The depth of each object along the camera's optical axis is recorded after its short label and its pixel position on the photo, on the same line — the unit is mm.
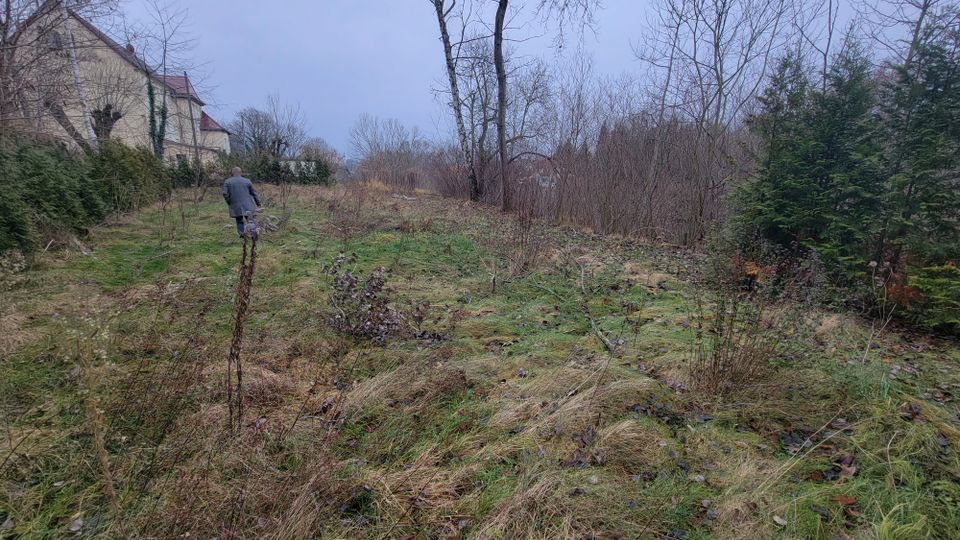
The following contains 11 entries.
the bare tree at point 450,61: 14297
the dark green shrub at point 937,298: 3902
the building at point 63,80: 8109
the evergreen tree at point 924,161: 4199
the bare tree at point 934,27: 4352
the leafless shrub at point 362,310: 3680
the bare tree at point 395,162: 23062
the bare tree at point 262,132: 33406
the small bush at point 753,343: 2852
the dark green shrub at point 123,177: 8016
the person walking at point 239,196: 7582
